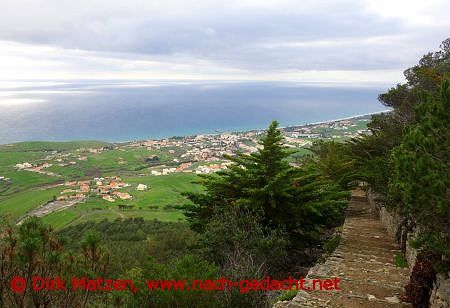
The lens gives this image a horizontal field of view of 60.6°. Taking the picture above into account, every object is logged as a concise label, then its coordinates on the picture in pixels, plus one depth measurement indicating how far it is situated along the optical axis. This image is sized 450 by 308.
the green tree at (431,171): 5.14
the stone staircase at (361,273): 6.50
